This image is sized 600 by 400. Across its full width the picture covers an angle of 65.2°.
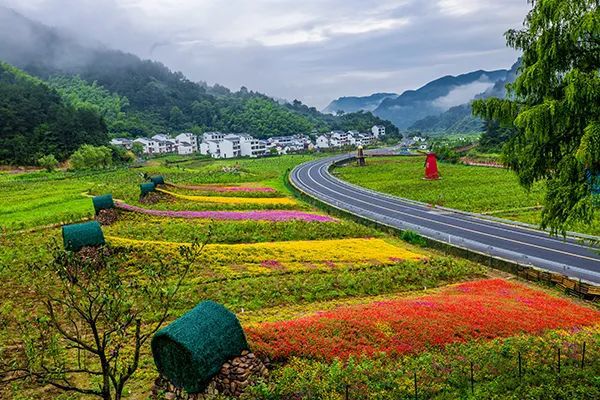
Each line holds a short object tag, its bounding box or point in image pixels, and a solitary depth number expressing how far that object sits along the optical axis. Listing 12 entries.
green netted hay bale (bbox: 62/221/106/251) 25.56
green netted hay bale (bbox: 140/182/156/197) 48.16
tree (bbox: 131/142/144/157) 135.50
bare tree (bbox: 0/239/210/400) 9.70
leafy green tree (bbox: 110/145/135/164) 110.00
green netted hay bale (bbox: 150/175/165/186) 51.44
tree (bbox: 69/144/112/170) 93.12
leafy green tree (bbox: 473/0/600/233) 11.28
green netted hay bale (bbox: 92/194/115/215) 36.78
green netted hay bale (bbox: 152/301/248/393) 12.67
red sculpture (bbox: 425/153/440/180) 69.62
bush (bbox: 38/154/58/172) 90.50
